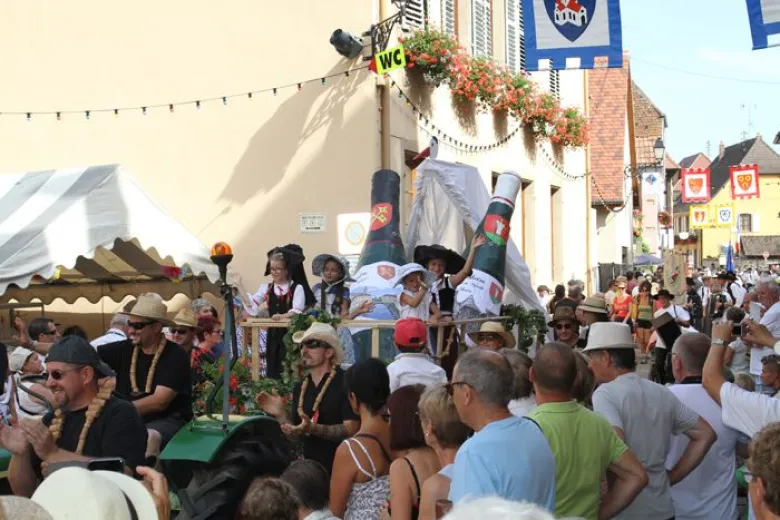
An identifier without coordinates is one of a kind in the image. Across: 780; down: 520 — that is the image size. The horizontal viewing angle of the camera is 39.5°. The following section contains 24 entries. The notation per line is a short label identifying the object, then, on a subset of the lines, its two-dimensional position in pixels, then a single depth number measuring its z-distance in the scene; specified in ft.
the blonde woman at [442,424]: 14.05
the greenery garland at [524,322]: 36.52
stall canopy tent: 33.53
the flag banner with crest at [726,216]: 183.21
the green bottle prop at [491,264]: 34.58
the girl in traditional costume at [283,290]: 31.76
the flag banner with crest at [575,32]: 34.27
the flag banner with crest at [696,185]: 148.46
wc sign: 44.21
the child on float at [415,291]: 30.58
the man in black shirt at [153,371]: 20.34
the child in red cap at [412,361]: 22.43
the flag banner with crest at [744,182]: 141.69
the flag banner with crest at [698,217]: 195.83
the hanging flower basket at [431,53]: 48.16
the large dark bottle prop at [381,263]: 29.96
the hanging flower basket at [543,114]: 63.24
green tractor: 17.52
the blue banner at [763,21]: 29.14
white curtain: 39.55
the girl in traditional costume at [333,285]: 31.37
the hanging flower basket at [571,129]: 67.77
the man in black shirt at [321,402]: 19.51
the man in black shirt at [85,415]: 16.20
